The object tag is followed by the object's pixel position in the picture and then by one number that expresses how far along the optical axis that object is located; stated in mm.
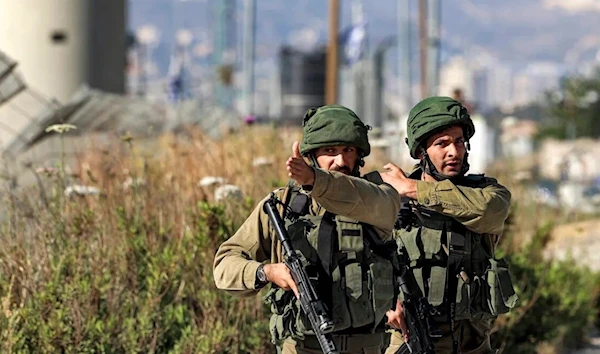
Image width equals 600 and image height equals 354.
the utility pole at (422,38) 87187
